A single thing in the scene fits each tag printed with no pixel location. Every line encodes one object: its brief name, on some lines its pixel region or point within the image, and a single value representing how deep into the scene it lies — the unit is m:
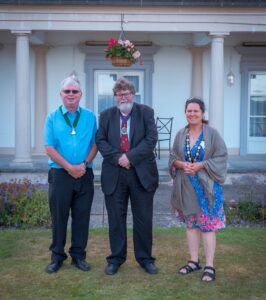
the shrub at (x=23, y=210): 6.91
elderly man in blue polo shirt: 4.96
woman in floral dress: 4.80
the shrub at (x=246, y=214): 7.15
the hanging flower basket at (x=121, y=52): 9.45
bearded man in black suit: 4.88
